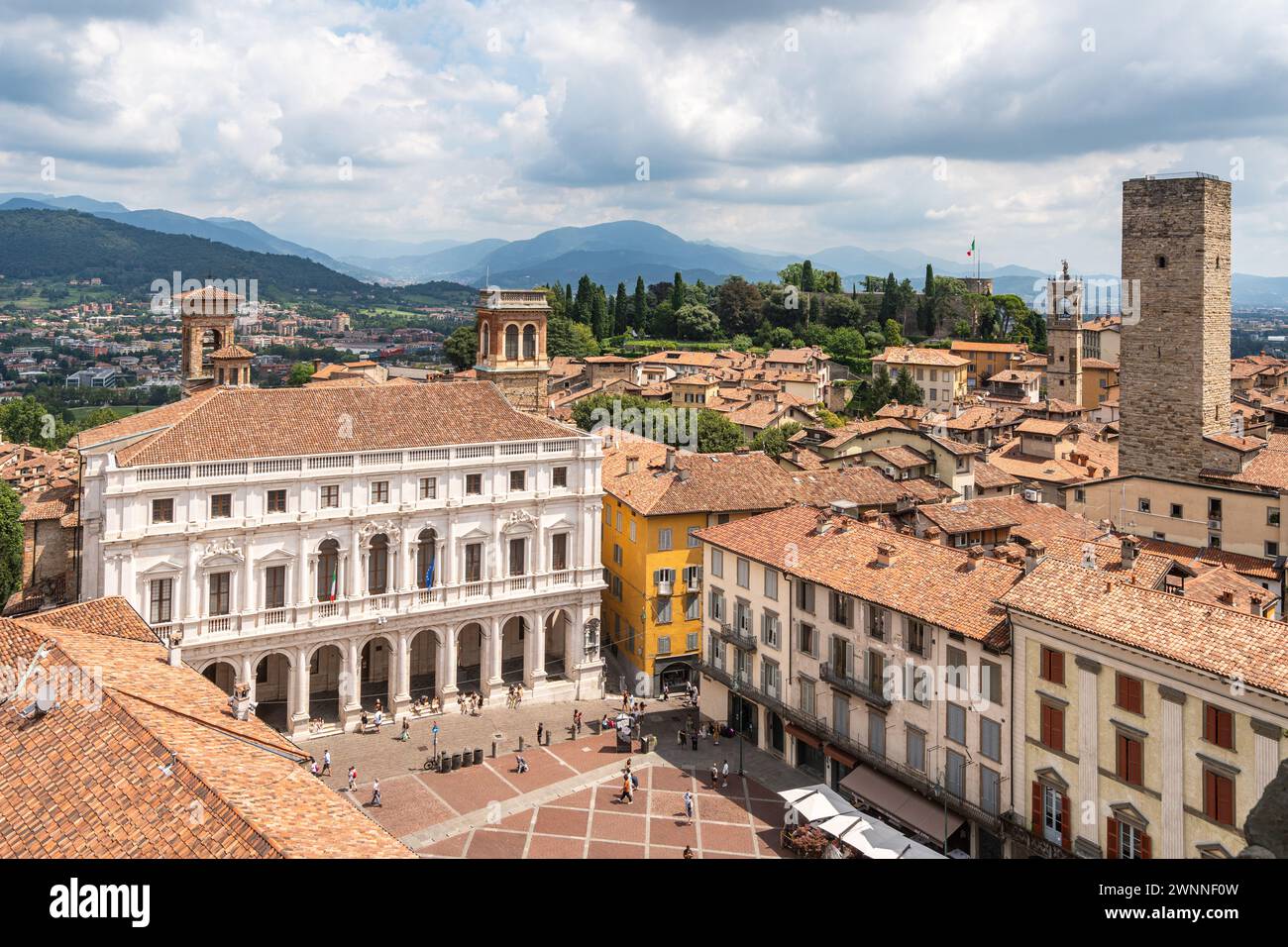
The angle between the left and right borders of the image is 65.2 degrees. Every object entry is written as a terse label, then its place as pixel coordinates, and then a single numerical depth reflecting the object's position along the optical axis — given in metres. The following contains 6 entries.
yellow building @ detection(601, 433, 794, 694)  48.75
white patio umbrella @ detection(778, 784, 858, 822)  32.19
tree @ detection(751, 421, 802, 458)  82.06
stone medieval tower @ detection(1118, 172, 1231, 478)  53.88
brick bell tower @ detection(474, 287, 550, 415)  67.44
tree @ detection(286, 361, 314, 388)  132.10
